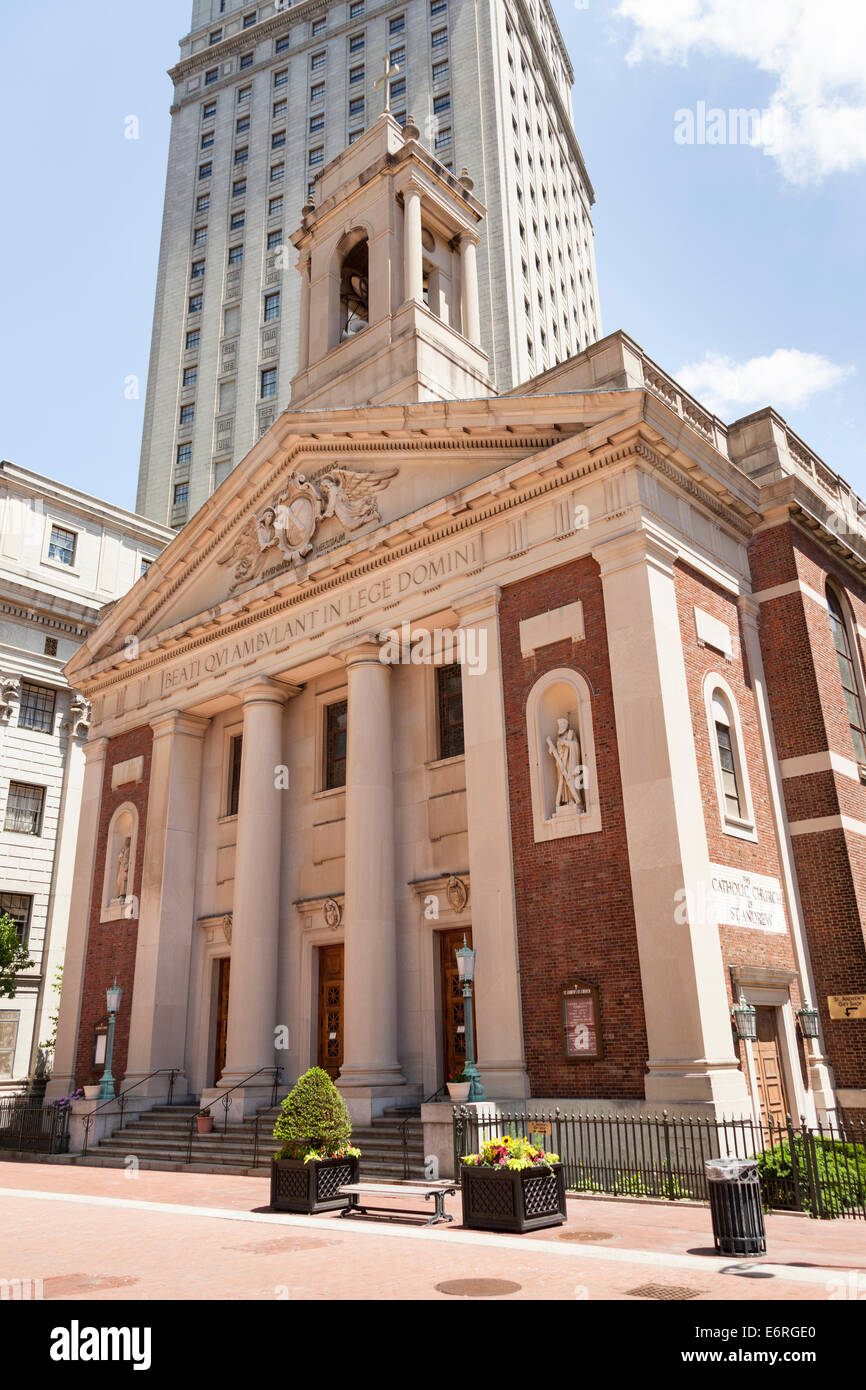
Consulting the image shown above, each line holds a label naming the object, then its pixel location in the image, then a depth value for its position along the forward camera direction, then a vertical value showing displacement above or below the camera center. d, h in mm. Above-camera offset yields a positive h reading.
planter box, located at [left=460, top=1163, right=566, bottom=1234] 11805 -1053
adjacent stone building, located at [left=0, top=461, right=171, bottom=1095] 36438 +13794
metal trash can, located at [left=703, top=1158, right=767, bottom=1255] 10117 -1084
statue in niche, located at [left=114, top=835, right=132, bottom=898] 29141 +6277
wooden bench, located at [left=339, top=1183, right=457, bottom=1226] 12844 -1046
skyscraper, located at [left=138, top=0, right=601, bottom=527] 59875 +54670
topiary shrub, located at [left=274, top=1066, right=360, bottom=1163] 14023 -213
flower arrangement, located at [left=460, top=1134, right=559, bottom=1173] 12148 -594
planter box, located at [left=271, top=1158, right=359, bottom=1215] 13742 -955
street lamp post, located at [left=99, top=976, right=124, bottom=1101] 24688 +2232
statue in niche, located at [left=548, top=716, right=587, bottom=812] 19188 +5777
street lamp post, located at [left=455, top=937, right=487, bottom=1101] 17281 +1436
